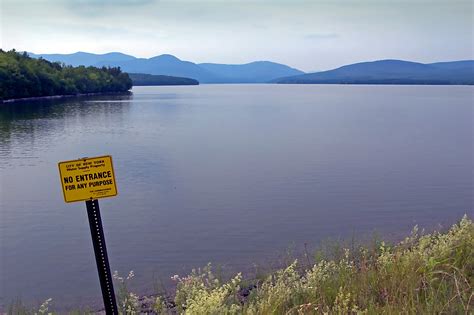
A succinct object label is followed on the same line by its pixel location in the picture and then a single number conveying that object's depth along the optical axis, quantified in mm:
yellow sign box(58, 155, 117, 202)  4422
